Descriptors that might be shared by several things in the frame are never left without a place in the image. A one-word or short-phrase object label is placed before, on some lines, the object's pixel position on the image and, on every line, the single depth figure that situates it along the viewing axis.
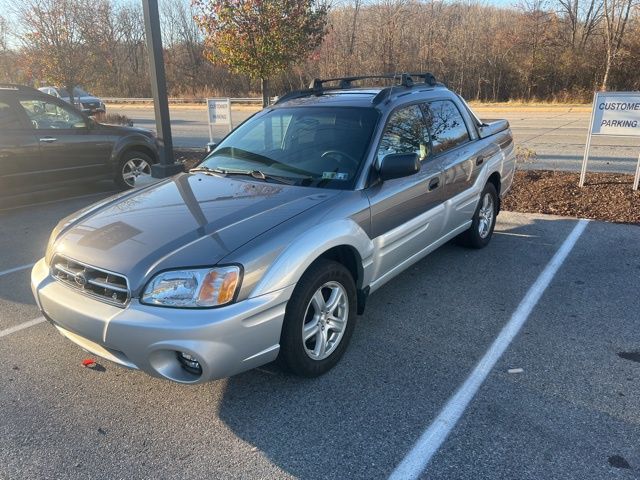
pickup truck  2.67
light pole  7.44
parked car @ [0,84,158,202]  7.56
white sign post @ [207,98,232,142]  10.80
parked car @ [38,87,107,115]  24.01
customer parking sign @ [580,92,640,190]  6.91
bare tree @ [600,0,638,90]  23.69
